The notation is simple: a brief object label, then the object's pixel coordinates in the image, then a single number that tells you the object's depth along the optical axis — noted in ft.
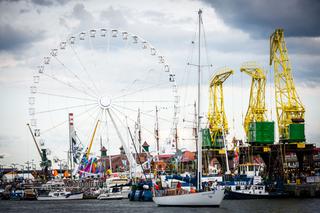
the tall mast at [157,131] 506.40
